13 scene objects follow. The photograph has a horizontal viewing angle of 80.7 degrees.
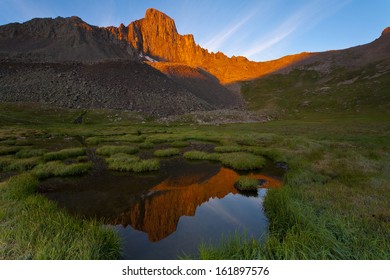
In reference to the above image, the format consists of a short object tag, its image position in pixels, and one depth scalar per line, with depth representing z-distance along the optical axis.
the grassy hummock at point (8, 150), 27.16
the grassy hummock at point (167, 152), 28.59
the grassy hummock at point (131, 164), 21.83
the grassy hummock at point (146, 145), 34.08
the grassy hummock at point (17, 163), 20.87
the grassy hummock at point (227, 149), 32.03
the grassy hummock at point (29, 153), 25.69
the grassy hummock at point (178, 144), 36.22
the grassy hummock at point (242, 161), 23.83
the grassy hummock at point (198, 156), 27.81
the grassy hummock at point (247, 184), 17.45
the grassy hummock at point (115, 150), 28.88
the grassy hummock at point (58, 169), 19.00
